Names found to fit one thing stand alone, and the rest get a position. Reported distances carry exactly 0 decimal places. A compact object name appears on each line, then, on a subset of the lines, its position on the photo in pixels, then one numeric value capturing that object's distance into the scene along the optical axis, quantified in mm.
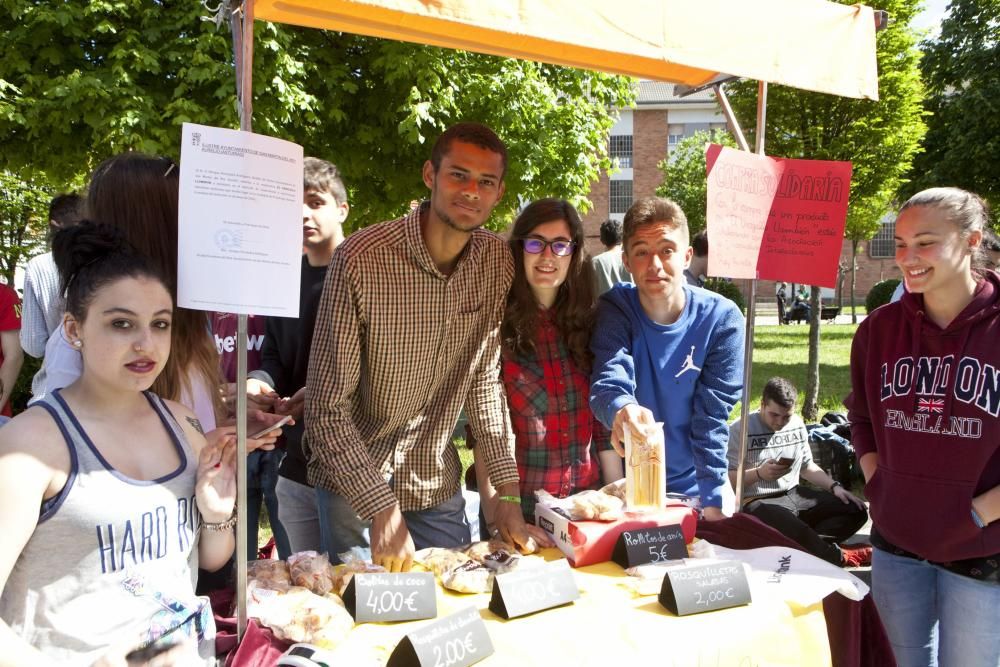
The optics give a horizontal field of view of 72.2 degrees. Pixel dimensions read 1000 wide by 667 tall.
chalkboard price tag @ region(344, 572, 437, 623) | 1457
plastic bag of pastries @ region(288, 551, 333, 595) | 1538
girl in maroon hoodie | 1818
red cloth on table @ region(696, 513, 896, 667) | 1779
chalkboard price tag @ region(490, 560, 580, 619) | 1504
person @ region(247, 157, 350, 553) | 2348
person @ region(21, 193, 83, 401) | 3238
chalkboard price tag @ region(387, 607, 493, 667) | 1290
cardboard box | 1794
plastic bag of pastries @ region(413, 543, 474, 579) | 1715
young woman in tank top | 1090
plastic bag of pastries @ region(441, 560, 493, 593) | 1622
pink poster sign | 2176
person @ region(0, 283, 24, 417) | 4035
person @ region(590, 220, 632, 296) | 4605
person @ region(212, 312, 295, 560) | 2457
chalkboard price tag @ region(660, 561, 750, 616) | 1562
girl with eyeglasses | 2154
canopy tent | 1475
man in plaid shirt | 1839
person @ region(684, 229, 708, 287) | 5246
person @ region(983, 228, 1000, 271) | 3059
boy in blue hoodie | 2117
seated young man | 4129
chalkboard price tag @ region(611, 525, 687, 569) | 1780
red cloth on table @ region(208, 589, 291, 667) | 1308
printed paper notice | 1249
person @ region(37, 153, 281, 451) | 1474
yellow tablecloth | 1397
